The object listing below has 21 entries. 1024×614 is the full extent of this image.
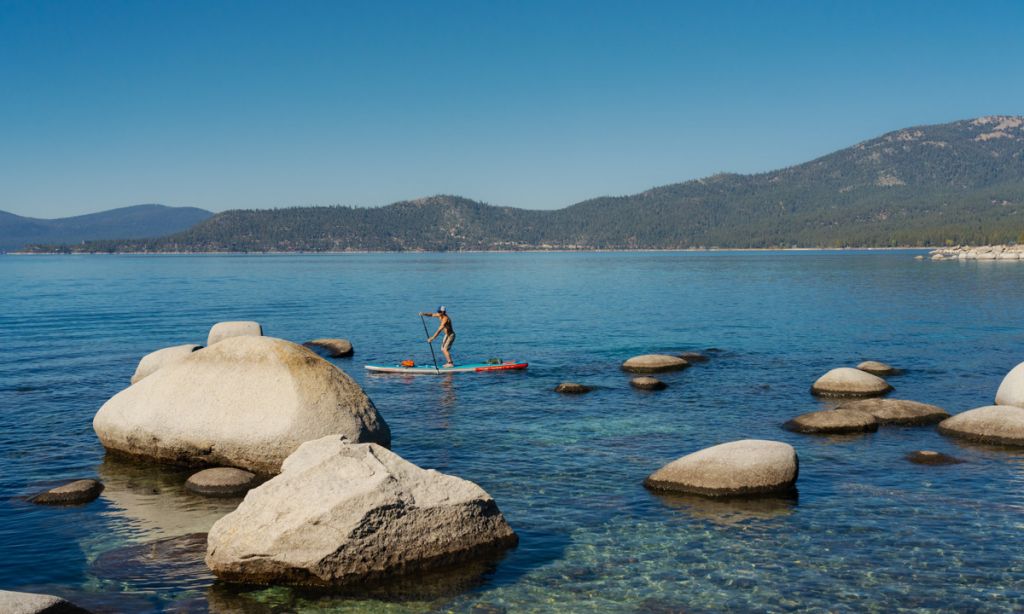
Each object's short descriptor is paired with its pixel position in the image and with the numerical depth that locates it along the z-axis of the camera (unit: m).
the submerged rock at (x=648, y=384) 29.38
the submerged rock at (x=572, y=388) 29.23
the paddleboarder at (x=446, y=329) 35.72
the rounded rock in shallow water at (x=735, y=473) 16.84
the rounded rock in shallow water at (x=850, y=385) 27.42
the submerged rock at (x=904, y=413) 22.98
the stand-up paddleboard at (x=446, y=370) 34.09
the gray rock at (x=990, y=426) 20.61
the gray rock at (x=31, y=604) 9.51
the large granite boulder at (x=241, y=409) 17.95
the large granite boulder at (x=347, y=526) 12.43
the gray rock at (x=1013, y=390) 23.20
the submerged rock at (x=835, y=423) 22.00
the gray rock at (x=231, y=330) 35.50
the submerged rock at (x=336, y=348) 40.00
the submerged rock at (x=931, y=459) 19.02
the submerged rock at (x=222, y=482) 17.34
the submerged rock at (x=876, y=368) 31.92
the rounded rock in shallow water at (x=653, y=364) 33.72
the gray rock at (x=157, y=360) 28.73
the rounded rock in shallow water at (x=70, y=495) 16.83
